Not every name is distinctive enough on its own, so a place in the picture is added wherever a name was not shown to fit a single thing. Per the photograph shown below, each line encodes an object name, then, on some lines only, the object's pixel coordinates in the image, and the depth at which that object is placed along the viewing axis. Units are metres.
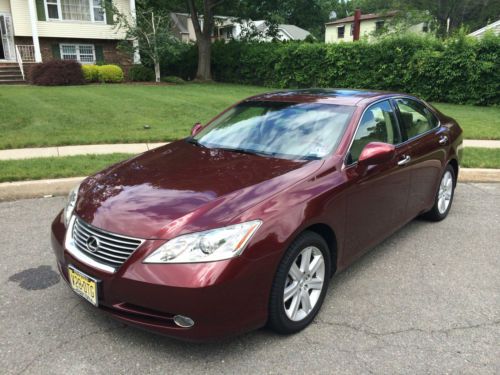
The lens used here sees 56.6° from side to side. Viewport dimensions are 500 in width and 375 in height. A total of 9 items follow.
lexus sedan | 2.60
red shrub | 19.34
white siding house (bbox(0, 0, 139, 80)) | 22.67
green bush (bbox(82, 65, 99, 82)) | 20.97
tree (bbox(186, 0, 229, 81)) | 24.48
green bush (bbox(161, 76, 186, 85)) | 22.89
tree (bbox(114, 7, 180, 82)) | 22.75
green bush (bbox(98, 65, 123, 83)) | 21.44
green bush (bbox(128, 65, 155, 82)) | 23.61
